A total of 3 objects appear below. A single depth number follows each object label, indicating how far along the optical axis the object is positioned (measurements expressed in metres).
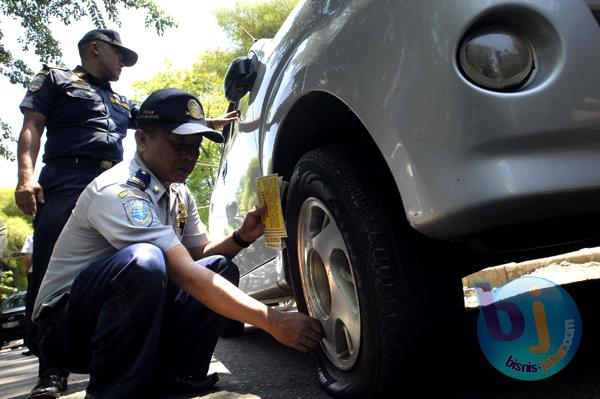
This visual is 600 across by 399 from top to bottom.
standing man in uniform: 2.58
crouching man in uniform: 1.78
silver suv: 1.13
